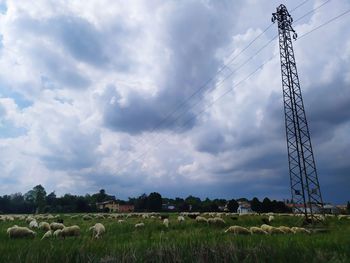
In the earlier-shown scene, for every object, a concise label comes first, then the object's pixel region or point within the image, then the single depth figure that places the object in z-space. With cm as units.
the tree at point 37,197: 16148
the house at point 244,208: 11445
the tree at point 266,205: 10517
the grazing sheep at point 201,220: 2994
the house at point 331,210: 10767
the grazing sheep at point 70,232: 1794
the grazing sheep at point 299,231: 1956
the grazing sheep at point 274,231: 1861
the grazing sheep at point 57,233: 1761
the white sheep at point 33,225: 2593
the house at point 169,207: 14175
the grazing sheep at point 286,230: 1976
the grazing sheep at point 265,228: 1938
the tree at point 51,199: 15851
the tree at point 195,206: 12574
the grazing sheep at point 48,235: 1675
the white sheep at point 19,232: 1805
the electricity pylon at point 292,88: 3862
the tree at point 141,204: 13925
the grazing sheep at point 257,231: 1792
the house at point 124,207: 17750
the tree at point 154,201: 13705
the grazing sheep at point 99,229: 1845
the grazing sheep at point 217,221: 2792
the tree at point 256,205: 10878
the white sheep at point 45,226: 2291
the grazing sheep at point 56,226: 2218
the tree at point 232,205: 12219
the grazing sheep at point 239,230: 1861
